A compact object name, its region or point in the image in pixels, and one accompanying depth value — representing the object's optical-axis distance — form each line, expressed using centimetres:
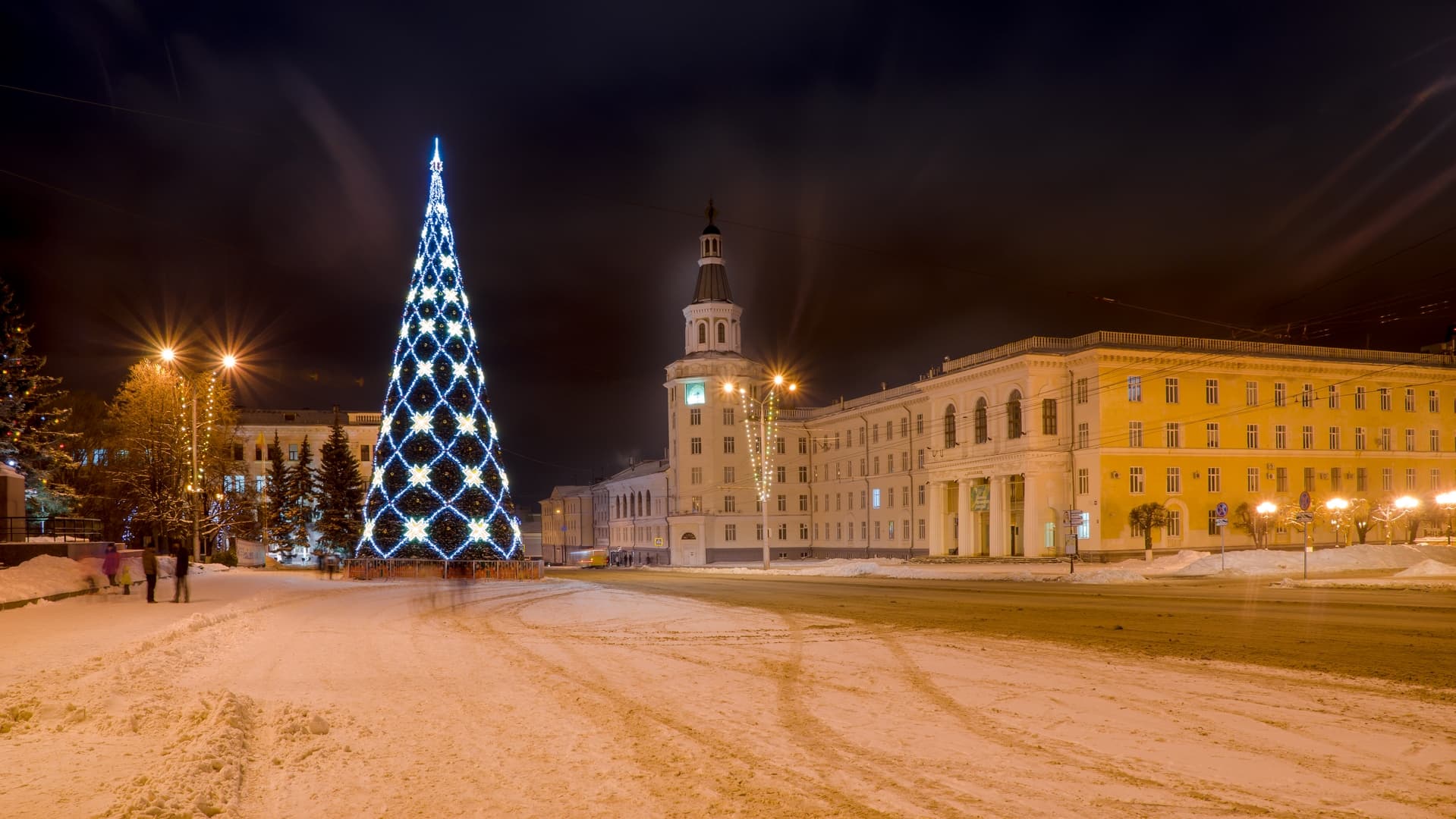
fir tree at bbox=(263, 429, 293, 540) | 7544
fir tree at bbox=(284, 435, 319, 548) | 7288
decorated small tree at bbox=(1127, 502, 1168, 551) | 5491
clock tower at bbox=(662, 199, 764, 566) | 8838
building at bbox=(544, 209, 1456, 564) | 5697
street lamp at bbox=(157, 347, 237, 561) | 3894
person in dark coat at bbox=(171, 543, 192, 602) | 2327
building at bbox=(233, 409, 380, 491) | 10412
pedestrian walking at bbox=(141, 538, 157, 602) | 2328
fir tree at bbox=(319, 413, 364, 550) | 6831
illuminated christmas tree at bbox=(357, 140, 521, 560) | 3809
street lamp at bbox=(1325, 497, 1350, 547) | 5694
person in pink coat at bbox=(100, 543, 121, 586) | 2544
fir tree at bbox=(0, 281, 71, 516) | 3943
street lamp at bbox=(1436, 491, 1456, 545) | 4818
